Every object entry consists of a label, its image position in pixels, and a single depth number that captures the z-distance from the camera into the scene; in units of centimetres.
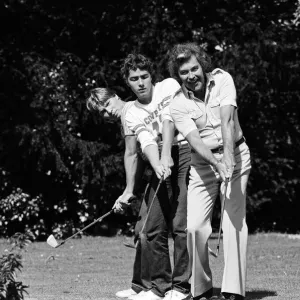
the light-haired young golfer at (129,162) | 1017
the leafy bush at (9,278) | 629
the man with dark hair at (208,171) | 915
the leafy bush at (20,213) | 2126
